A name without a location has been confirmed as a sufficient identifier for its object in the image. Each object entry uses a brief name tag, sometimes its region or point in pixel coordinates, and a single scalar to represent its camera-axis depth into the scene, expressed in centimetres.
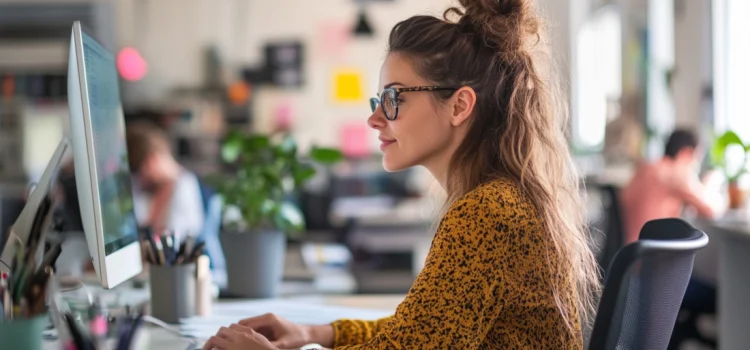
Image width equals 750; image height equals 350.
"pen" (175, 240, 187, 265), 179
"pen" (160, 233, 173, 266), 177
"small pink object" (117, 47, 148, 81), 799
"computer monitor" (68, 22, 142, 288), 138
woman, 115
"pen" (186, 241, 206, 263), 180
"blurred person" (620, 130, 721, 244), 459
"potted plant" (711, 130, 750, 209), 420
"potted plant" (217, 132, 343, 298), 208
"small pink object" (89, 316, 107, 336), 96
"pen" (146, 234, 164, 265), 177
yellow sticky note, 830
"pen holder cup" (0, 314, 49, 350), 93
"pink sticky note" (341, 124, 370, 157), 827
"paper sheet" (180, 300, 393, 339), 166
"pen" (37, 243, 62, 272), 103
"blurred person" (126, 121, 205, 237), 376
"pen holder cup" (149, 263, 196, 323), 173
